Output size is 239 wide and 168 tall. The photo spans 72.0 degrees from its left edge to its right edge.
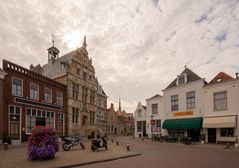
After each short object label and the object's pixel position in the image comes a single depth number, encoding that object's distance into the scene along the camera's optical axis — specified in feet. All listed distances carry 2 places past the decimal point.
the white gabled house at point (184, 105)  76.49
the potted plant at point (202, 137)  72.52
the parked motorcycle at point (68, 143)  43.58
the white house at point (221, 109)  65.48
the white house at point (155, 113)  96.61
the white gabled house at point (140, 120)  113.25
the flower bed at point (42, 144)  29.76
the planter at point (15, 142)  53.39
